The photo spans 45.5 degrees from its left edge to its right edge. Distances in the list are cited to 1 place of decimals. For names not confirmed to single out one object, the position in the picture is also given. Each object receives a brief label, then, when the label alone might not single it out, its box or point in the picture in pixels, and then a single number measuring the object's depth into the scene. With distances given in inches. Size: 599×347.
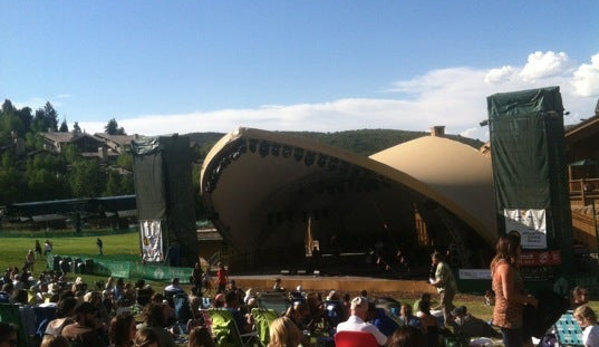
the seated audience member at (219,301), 444.5
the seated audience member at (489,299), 583.1
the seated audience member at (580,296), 319.6
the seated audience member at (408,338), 157.2
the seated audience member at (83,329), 237.3
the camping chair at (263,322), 365.7
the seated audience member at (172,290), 488.0
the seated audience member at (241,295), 509.2
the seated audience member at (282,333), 235.3
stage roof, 876.6
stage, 780.1
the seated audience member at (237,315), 367.9
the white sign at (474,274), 729.0
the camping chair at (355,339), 232.5
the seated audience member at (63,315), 279.4
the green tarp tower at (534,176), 722.8
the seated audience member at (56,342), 177.8
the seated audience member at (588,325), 251.9
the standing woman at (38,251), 1223.3
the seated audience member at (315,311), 439.5
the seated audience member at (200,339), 219.8
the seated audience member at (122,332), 215.8
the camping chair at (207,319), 388.9
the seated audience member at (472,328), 414.6
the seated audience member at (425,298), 356.7
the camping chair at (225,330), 362.0
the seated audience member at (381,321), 320.5
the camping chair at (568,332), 333.1
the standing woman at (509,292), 214.8
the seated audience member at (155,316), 282.3
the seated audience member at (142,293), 511.2
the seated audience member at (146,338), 195.2
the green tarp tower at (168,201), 1007.6
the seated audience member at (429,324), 338.0
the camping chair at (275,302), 433.1
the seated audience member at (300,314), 358.0
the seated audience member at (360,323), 234.4
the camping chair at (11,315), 364.8
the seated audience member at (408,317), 331.9
